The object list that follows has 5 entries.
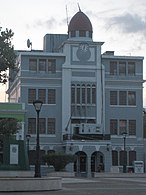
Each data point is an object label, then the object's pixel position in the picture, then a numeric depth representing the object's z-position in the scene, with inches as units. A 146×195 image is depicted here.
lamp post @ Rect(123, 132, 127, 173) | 2757.1
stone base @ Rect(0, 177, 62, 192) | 1056.2
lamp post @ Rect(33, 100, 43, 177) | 1088.6
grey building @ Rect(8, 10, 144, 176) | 2918.3
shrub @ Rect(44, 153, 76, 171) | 2271.2
